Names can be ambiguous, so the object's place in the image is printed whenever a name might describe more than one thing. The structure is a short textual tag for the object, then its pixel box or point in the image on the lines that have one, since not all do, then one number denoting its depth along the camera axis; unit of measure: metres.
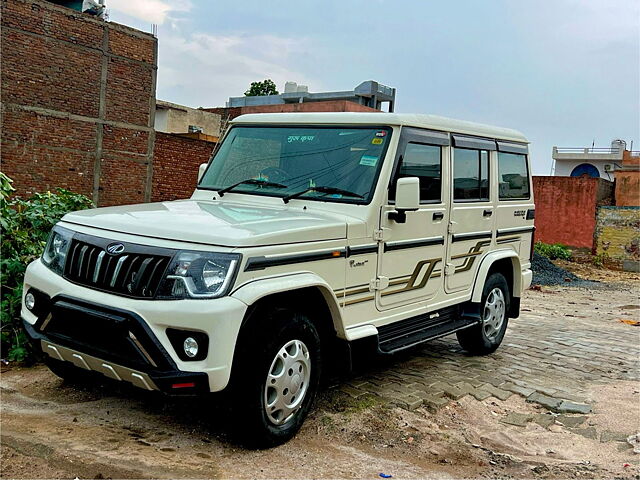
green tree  58.75
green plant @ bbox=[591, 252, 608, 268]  22.09
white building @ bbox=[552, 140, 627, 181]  50.27
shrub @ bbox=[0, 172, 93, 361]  5.94
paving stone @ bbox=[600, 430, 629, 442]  5.14
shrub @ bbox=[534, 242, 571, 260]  22.22
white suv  3.79
